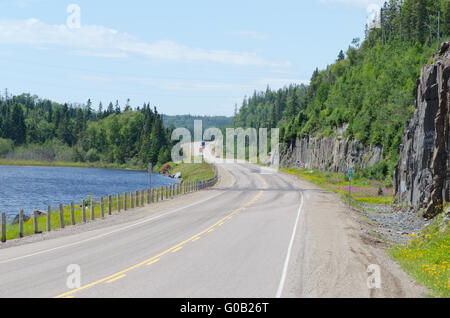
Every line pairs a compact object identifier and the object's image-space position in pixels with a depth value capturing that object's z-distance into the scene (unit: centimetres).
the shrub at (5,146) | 16825
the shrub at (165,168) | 14882
